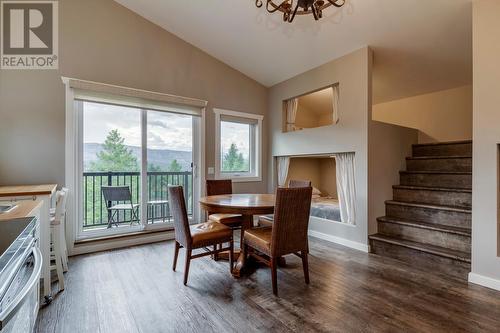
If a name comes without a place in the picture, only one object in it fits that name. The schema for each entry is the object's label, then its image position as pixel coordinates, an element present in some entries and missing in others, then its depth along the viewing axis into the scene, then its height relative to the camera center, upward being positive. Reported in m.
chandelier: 2.01 +1.34
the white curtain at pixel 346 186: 3.47 -0.30
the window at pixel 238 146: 4.39 +0.37
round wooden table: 2.36 -0.40
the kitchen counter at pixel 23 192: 2.00 -0.23
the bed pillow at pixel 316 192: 4.92 -0.54
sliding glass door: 3.34 +0.00
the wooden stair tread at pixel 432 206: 2.79 -0.51
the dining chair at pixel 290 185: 3.20 -0.28
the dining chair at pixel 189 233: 2.34 -0.69
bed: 3.76 -0.70
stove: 0.77 -0.42
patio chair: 3.46 -0.56
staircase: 2.68 -0.61
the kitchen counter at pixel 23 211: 1.37 -0.29
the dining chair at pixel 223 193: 3.08 -0.41
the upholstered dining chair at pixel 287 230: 2.13 -0.59
